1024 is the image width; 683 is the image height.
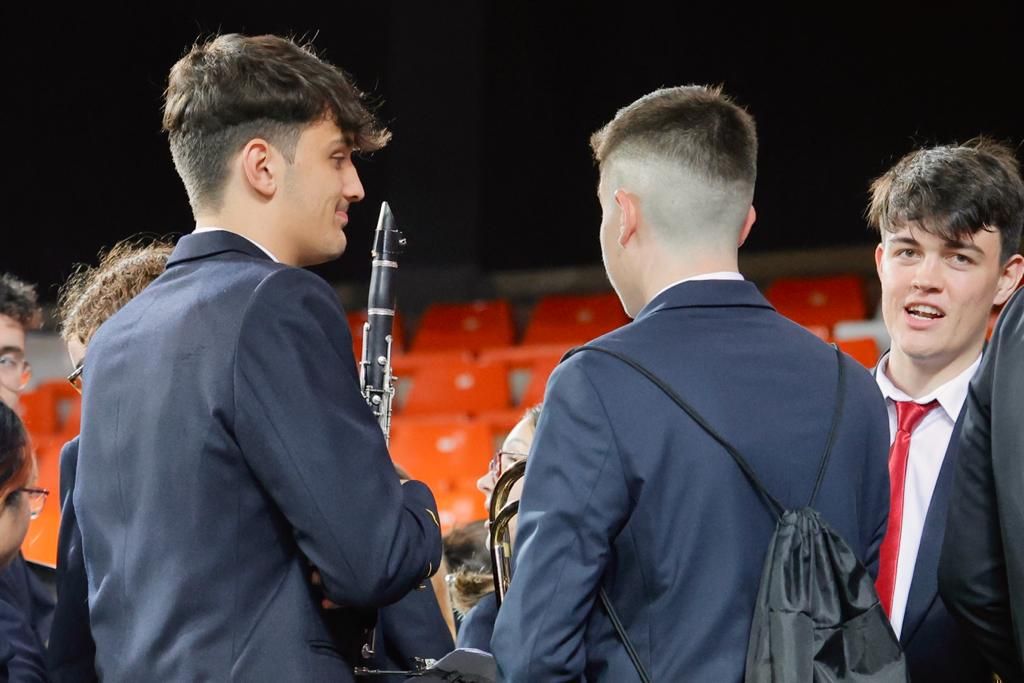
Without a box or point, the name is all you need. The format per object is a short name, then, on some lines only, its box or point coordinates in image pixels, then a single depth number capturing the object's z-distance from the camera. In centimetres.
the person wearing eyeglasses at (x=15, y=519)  498
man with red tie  553
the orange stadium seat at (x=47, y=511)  1277
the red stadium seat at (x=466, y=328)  1695
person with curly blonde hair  481
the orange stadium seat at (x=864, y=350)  1262
